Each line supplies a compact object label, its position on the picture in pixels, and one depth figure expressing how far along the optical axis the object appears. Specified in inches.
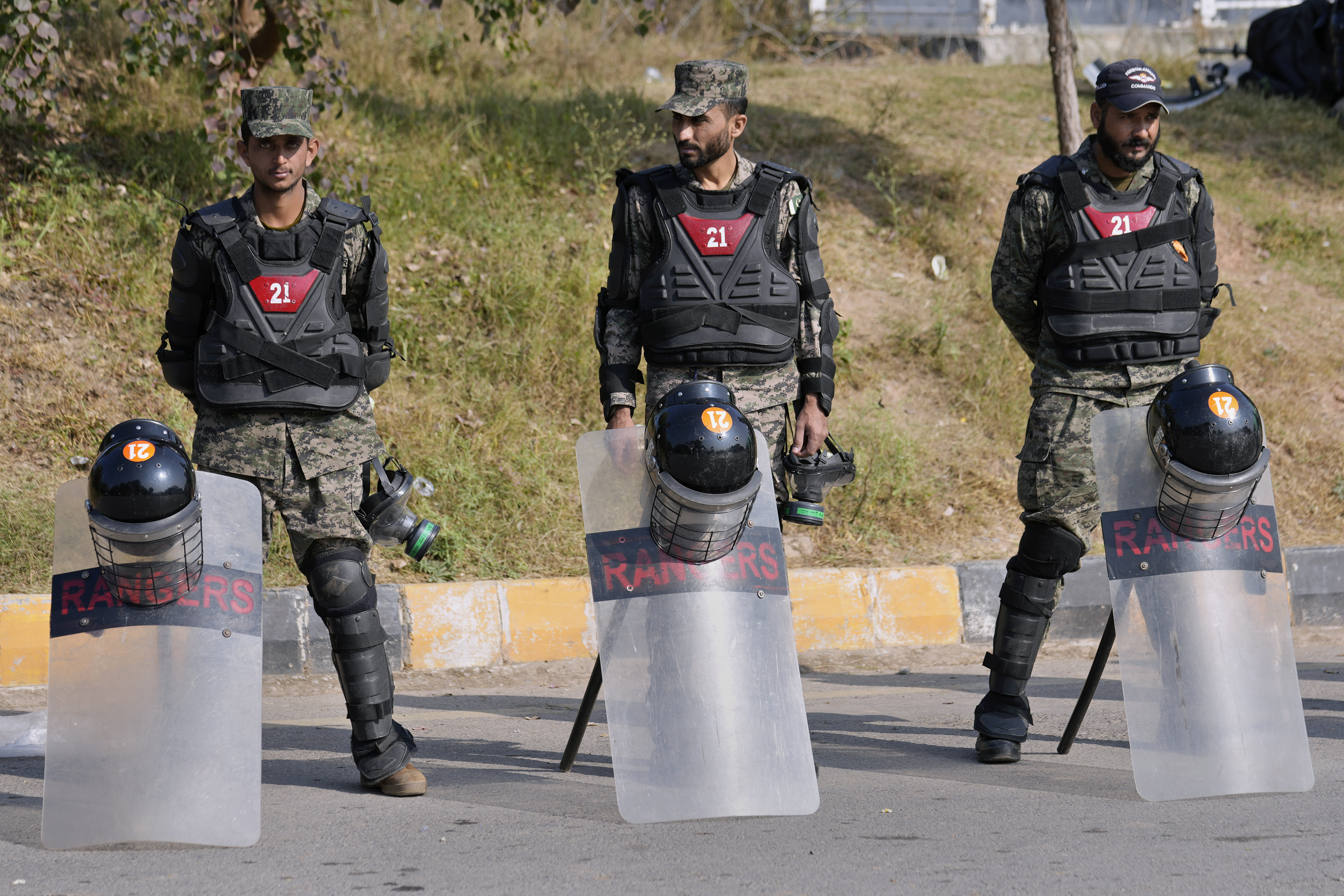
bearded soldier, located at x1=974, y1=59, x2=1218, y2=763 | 287.1
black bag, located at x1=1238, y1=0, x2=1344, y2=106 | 829.8
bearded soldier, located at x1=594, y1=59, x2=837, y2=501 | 280.2
